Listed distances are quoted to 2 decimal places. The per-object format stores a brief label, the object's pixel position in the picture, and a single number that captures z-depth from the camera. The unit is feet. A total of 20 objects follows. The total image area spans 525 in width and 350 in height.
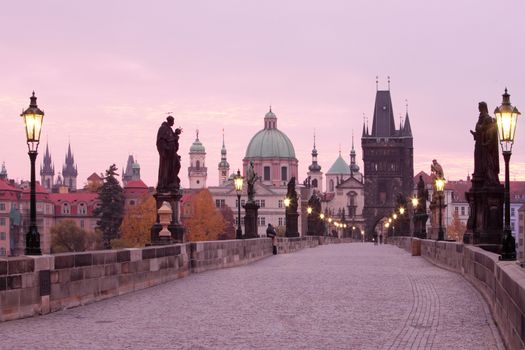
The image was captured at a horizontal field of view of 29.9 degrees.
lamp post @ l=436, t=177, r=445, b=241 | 130.19
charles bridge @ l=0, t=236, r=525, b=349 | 40.45
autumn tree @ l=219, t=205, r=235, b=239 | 544.13
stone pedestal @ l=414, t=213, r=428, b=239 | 176.04
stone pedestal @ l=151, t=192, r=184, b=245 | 95.96
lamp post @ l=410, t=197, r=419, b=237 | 187.89
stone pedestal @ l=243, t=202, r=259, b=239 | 145.48
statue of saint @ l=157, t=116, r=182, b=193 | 96.27
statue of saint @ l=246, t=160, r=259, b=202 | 148.35
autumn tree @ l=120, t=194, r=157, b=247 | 348.59
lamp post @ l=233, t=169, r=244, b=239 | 131.95
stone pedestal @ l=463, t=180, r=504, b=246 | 79.61
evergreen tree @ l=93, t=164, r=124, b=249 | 389.60
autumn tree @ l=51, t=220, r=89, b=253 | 424.87
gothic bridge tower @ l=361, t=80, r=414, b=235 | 593.01
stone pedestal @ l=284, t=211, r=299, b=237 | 195.52
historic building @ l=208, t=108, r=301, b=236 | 615.98
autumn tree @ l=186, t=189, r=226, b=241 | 418.51
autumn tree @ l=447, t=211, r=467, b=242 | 577.84
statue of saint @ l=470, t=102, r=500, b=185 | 81.20
